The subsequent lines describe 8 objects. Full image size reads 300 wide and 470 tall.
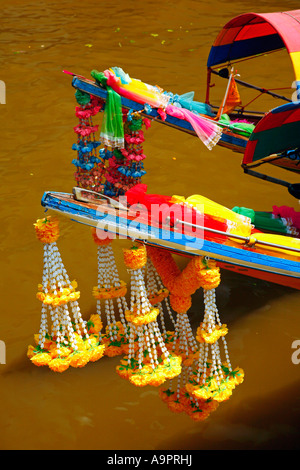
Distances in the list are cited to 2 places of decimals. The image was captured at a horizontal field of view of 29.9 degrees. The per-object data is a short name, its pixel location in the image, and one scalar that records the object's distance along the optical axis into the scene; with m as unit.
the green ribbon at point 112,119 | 3.17
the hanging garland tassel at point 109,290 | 3.28
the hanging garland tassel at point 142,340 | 2.99
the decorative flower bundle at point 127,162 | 3.26
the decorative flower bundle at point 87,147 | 3.24
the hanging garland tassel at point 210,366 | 2.99
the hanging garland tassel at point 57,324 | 2.99
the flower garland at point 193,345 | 3.02
